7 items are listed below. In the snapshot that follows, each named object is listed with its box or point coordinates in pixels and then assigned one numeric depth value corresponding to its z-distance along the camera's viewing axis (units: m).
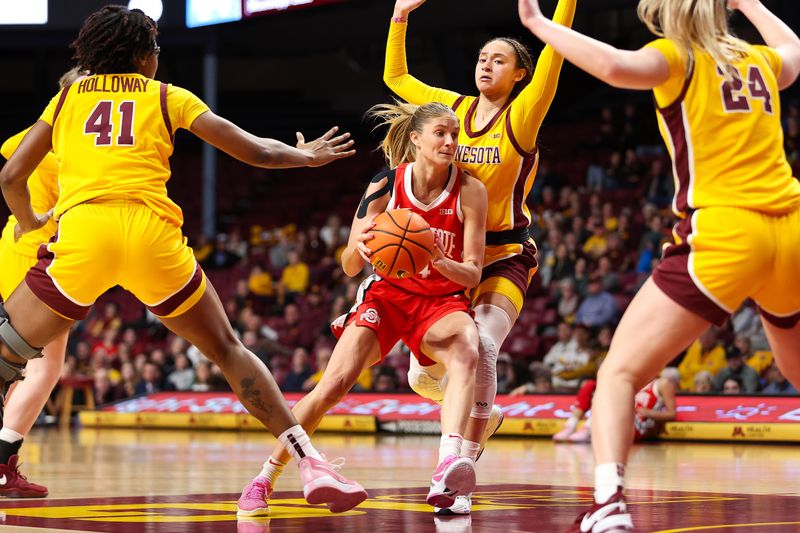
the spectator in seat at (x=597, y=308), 15.25
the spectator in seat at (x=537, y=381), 14.20
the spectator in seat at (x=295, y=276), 19.84
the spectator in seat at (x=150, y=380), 17.95
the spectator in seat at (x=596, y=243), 16.84
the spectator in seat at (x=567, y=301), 15.88
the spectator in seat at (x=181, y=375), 17.95
